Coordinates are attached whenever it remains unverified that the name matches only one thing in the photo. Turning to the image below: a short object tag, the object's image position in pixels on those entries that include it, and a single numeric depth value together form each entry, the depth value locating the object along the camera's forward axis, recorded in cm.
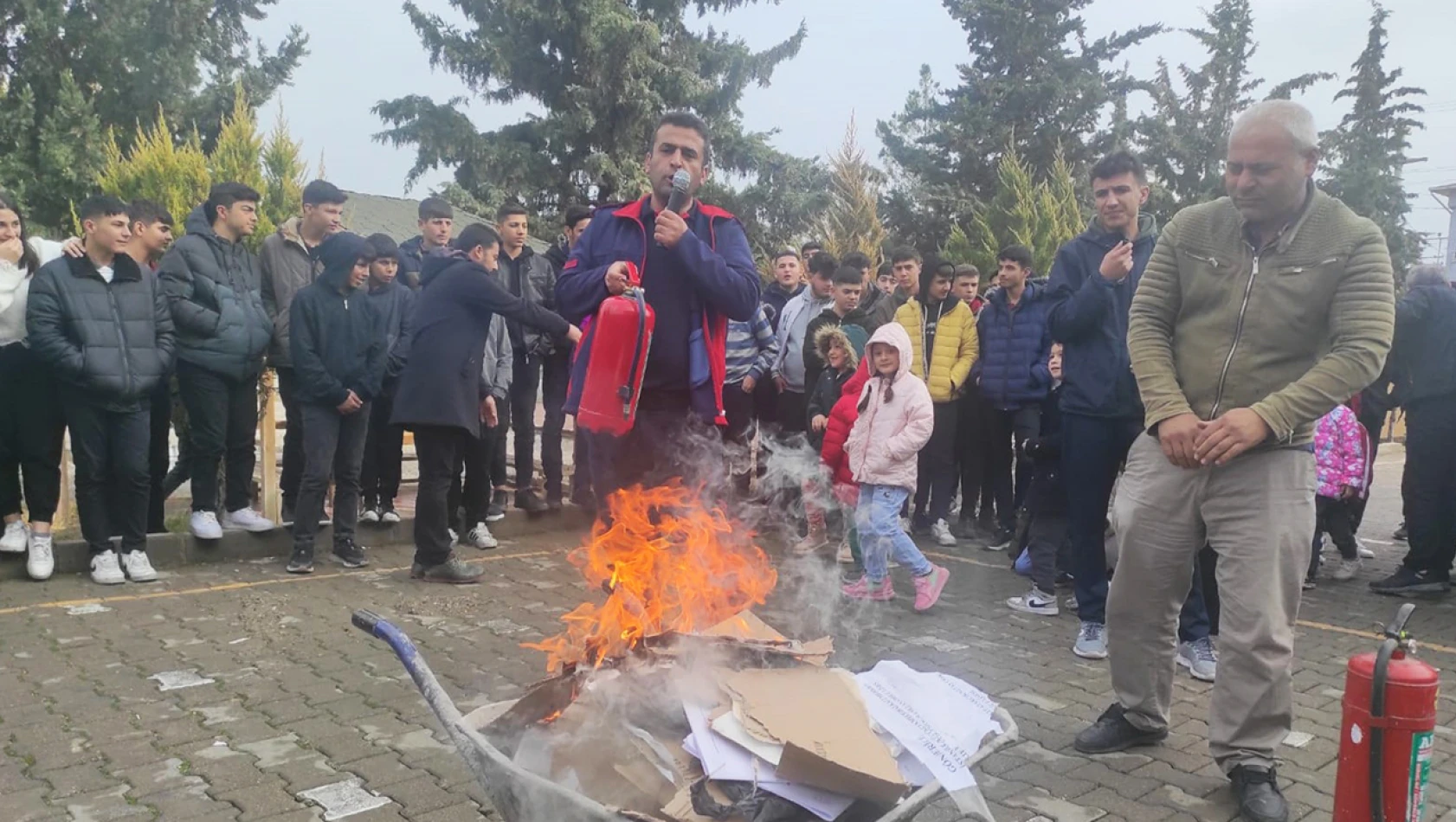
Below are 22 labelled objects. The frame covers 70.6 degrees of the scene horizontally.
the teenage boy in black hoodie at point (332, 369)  664
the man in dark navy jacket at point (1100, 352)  483
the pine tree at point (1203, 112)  3434
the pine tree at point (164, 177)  854
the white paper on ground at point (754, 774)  209
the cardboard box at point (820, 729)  206
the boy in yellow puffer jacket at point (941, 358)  835
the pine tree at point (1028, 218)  1978
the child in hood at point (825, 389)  761
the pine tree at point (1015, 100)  2966
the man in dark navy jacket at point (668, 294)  359
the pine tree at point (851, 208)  2000
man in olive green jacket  334
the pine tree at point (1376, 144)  3734
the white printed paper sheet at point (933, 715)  220
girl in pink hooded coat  620
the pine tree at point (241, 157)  876
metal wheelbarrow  195
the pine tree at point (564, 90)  2342
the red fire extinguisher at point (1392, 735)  291
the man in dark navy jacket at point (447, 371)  636
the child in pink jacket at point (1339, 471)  729
